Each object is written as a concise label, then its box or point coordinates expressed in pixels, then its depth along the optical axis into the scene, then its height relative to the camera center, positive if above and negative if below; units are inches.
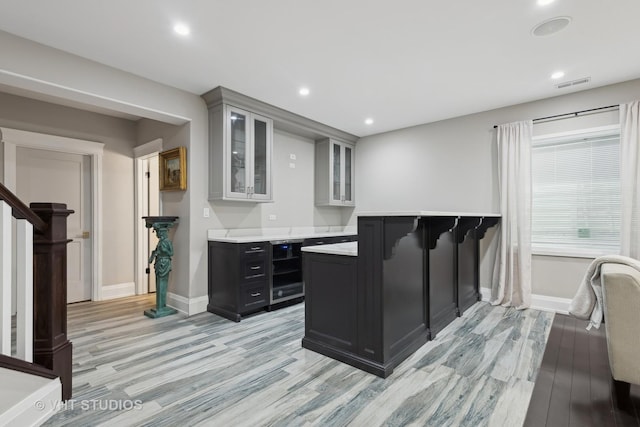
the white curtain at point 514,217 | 150.6 -1.6
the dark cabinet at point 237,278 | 135.7 -28.4
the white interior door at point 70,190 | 149.9 +13.7
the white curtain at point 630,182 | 126.7 +12.6
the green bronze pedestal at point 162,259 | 142.6 -20.1
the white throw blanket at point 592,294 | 81.7 -22.2
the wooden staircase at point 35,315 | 62.1 -22.2
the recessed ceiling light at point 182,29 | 95.8 +58.7
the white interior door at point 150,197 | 185.3 +11.7
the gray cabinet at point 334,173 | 207.0 +29.0
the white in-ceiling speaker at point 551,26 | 91.9 +57.5
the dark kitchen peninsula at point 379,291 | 88.8 -24.8
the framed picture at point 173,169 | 144.6 +22.8
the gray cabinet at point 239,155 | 144.3 +29.9
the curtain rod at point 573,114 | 135.8 +46.2
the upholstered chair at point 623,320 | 71.2 -25.2
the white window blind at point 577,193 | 138.9 +9.6
